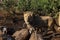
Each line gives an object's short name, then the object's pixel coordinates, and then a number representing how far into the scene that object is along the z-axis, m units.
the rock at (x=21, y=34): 5.66
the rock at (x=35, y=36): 5.44
